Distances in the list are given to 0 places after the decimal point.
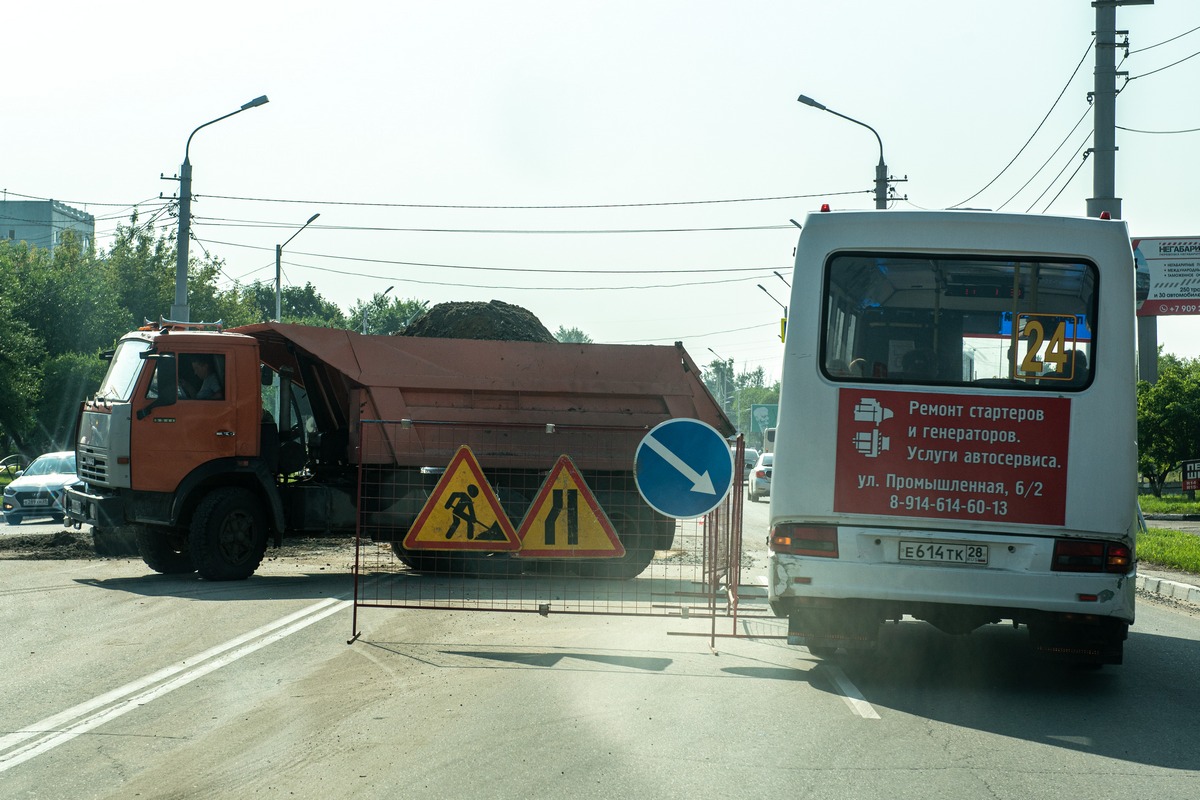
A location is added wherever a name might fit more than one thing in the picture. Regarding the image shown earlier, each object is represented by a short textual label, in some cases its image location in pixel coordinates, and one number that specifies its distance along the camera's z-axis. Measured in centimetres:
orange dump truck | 1345
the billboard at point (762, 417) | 6438
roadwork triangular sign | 973
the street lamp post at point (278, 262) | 4122
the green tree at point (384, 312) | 10188
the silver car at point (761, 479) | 3700
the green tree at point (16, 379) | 4012
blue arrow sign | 922
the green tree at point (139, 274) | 5872
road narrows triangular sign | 980
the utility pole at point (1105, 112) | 1762
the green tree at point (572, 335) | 17342
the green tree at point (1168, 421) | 3534
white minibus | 771
